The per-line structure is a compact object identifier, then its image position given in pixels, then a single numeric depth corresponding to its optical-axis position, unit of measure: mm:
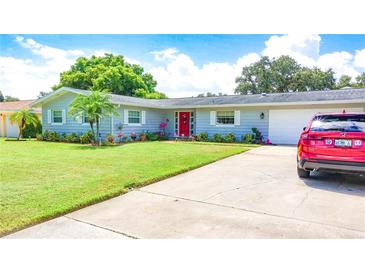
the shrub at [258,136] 15755
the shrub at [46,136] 17938
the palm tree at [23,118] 17906
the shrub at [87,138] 15750
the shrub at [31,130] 20184
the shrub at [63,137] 17184
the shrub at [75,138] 16528
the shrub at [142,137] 17400
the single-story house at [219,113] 14609
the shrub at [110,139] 15210
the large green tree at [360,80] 35878
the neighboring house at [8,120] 21570
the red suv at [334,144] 5391
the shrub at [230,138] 16391
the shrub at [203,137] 17500
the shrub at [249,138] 15752
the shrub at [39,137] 18192
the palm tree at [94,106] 13836
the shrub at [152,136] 17812
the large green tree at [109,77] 32281
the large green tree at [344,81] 36062
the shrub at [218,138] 16797
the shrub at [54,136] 17486
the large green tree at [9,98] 58428
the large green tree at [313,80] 34469
